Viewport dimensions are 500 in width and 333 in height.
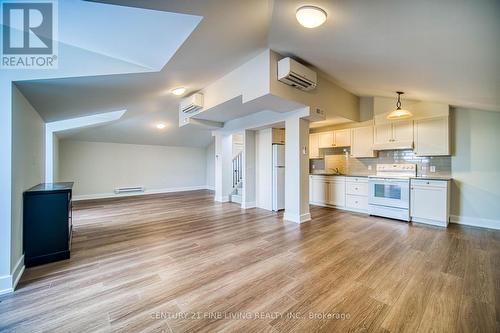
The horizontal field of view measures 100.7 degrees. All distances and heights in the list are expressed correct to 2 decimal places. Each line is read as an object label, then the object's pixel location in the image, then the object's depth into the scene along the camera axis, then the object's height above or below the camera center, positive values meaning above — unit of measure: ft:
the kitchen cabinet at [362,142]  17.08 +2.02
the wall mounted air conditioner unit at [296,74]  10.36 +4.81
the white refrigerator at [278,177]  17.85 -0.98
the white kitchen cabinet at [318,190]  19.27 -2.27
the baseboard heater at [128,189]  25.88 -2.95
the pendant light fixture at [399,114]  13.06 +3.29
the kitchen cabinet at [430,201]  13.04 -2.35
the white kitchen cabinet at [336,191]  17.99 -2.28
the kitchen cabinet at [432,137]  13.76 +1.99
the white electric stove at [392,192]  14.29 -1.92
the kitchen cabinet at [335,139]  18.38 +2.51
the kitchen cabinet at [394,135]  15.25 +2.35
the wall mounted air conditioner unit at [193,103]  14.71 +4.61
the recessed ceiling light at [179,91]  13.23 +4.98
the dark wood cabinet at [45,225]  8.11 -2.37
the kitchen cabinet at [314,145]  20.42 +2.04
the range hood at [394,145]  15.12 +1.55
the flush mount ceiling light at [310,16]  6.53 +4.85
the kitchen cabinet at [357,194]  16.63 -2.32
